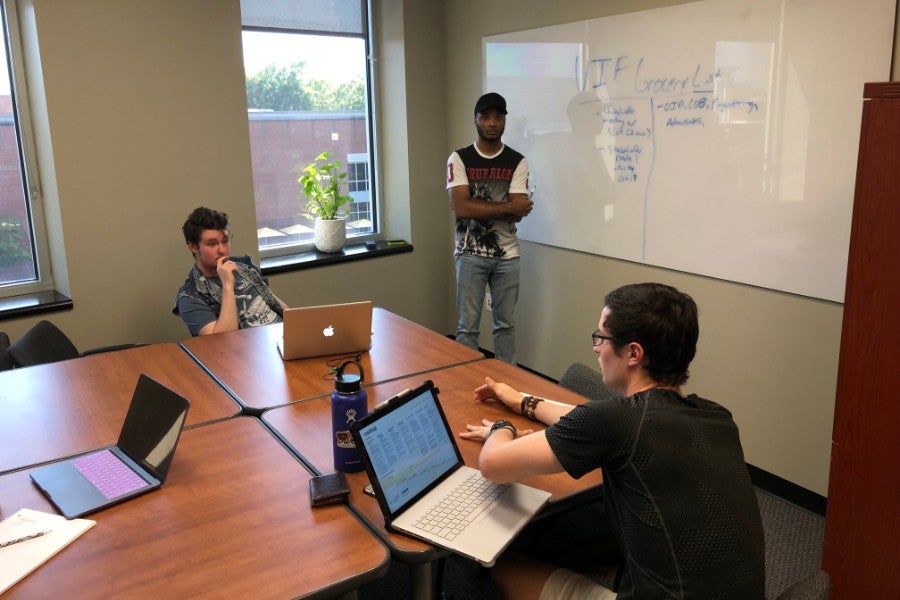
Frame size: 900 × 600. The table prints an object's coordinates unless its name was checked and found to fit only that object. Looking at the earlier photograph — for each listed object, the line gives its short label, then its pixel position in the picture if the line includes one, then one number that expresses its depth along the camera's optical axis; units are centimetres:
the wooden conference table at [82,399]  203
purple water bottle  180
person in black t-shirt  145
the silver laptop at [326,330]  260
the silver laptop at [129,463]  174
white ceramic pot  464
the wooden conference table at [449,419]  162
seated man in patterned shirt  317
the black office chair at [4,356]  285
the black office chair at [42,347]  279
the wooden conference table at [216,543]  142
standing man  400
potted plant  457
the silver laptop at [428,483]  157
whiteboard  281
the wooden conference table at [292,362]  241
